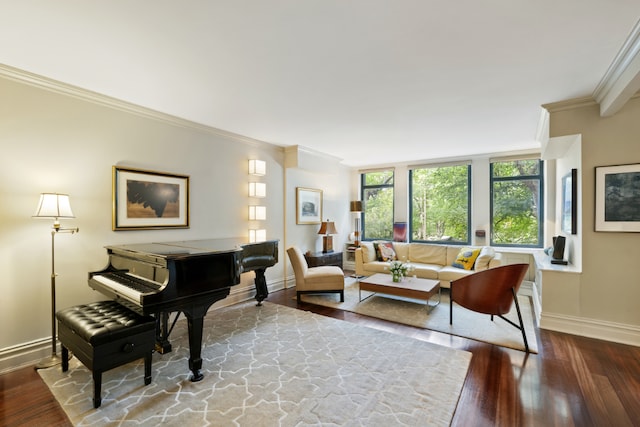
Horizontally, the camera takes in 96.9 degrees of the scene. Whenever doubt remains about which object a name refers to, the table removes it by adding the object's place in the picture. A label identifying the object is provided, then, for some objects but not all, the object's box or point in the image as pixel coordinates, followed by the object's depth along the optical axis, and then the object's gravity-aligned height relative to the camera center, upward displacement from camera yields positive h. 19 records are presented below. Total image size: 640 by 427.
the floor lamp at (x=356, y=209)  6.70 +0.09
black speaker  3.70 -0.48
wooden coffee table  3.89 -1.06
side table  5.45 -0.91
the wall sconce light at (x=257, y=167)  4.64 +0.75
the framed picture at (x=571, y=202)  3.38 +0.15
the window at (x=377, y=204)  6.97 +0.22
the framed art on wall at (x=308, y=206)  5.61 +0.14
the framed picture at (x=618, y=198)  2.98 +0.17
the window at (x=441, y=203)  6.05 +0.23
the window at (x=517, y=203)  5.37 +0.21
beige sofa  4.73 -0.90
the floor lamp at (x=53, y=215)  2.48 -0.03
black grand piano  2.23 -0.60
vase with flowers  4.31 -0.88
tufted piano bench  2.04 -0.96
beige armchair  4.38 -1.03
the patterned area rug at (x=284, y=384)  1.97 -1.41
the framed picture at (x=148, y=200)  3.21 +0.15
